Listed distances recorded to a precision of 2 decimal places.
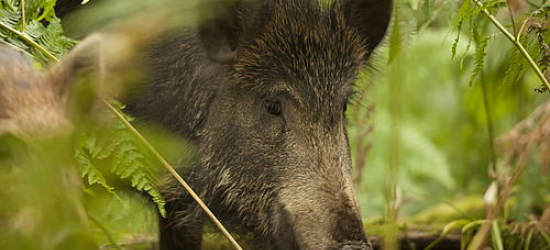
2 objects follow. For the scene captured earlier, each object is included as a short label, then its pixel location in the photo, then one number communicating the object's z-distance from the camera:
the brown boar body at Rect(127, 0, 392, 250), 6.87
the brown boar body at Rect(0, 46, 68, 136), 4.17
